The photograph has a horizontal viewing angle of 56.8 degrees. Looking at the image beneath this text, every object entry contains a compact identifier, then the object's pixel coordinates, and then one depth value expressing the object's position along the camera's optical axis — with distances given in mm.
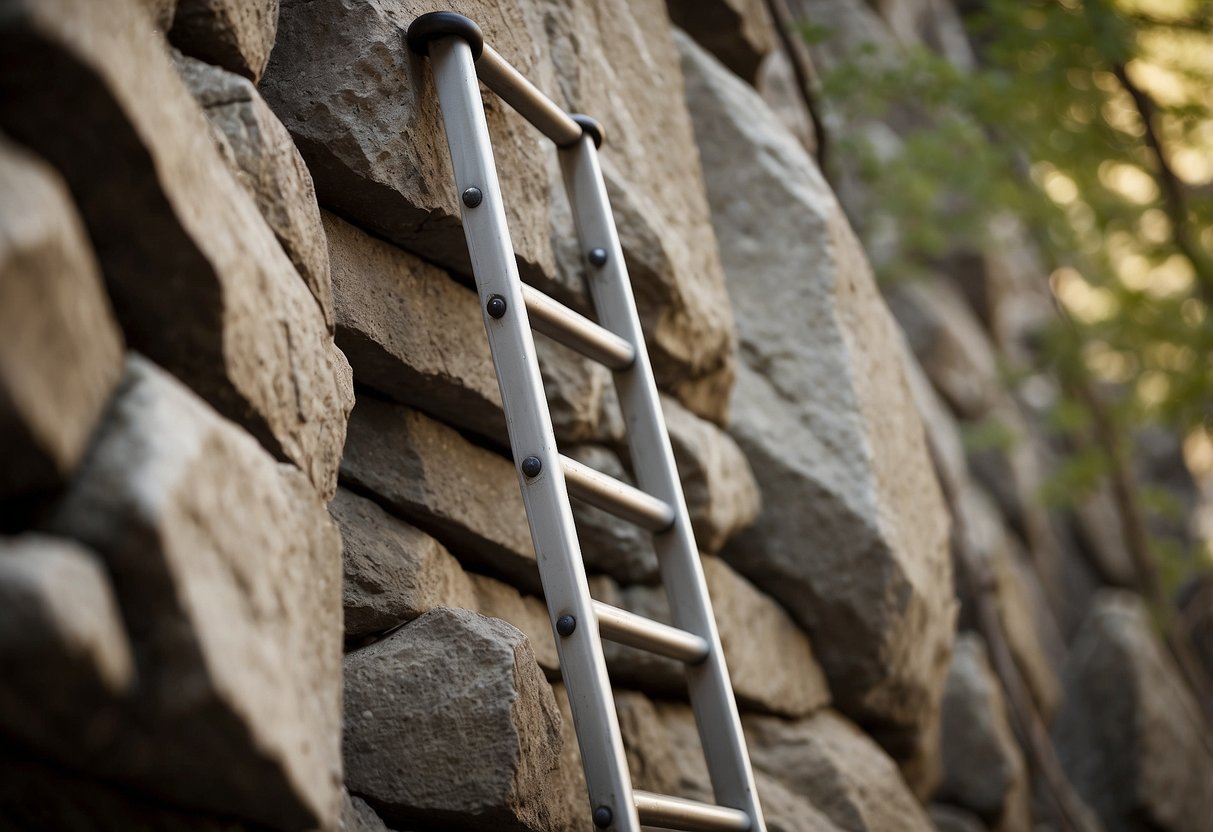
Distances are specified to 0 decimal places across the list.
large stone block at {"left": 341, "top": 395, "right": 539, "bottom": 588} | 2193
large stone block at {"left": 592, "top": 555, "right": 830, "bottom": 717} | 2873
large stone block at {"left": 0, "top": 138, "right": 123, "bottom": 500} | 998
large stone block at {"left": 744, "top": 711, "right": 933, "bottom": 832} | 3115
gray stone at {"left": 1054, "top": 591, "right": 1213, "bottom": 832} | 5594
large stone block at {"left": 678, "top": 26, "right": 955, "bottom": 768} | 3283
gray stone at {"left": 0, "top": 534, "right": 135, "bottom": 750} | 952
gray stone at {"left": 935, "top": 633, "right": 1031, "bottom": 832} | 4895
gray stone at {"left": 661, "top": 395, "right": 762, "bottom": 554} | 2920
